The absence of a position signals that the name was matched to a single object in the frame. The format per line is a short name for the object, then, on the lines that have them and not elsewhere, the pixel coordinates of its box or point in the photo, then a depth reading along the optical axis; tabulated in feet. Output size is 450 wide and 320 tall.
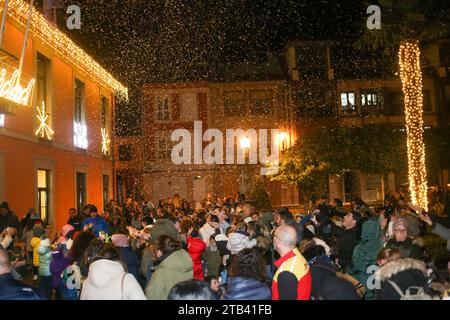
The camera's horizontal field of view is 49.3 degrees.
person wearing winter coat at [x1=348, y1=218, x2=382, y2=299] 25.45
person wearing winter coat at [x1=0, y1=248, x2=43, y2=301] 13.38
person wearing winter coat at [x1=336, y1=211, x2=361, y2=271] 29.14
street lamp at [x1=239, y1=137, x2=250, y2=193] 82.02
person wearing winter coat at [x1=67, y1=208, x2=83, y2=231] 45.97
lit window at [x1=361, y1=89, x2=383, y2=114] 132.26
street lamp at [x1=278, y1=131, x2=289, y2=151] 125.60
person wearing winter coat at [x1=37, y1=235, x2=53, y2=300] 28.37
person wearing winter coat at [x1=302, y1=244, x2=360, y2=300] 12.94
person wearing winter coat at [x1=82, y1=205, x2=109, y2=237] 39.85
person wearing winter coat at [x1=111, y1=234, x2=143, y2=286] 24.30
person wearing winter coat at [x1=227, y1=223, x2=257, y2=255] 23.35
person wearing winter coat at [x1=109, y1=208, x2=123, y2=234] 39.00
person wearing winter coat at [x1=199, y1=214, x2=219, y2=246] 33.01
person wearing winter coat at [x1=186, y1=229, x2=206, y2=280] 24.63
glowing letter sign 36.09
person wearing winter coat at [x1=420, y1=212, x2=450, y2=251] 24.87
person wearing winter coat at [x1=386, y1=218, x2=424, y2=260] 20.63
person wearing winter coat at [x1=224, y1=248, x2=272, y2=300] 14.02
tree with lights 50.26
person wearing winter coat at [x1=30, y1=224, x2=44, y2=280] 30.83
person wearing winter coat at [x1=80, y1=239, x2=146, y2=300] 14.30
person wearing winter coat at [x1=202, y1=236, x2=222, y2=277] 27.51
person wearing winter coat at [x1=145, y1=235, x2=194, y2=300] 17.90
